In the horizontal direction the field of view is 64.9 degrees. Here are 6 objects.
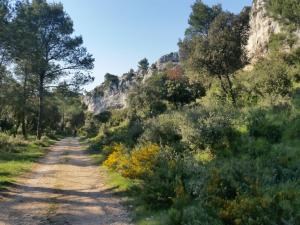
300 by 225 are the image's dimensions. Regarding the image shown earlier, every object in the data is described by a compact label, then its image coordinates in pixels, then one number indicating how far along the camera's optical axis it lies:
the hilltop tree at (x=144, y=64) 70.81
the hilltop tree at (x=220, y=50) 15.58
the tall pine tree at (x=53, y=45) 23.32
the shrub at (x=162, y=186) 6.39
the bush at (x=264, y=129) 8.26
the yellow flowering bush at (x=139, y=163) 8.04
